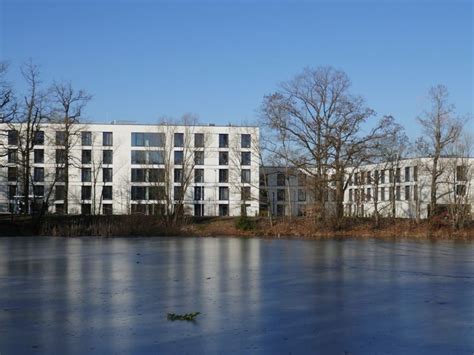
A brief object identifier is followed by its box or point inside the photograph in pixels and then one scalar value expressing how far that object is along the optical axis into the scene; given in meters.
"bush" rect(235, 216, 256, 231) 49.31
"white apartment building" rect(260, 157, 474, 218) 51.81
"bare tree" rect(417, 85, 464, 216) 55.38
